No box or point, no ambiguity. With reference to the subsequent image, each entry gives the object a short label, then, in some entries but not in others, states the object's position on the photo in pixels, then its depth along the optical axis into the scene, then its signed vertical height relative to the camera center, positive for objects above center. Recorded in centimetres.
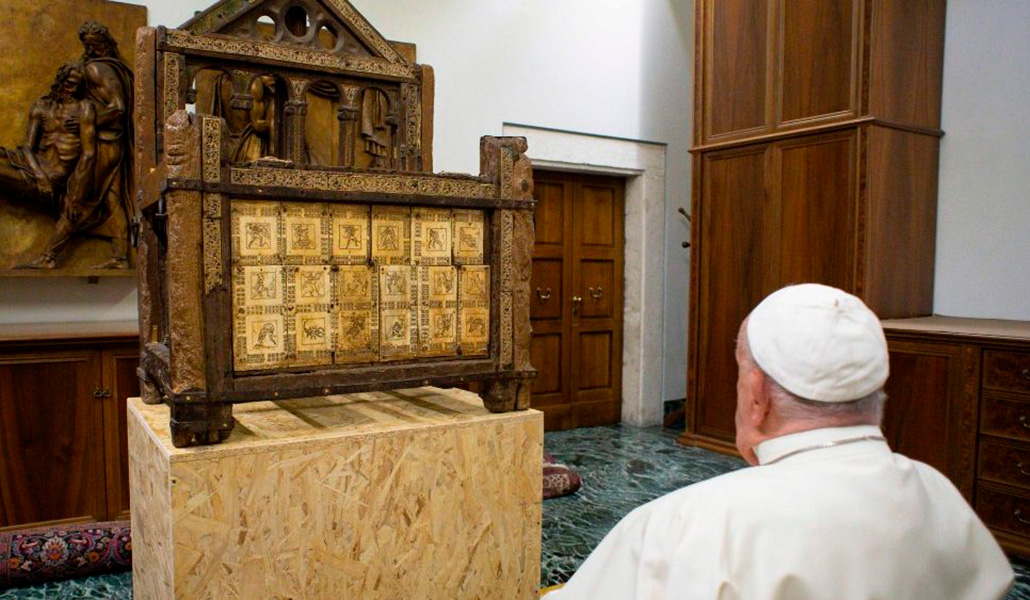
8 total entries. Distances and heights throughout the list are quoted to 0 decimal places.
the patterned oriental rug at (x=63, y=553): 331 -129
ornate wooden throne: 188 +5
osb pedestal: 187 -65
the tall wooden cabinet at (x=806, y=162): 462 +66
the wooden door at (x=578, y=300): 628 -32
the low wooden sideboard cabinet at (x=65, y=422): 364 -80
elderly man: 110 -37
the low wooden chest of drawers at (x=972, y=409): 371 -75
